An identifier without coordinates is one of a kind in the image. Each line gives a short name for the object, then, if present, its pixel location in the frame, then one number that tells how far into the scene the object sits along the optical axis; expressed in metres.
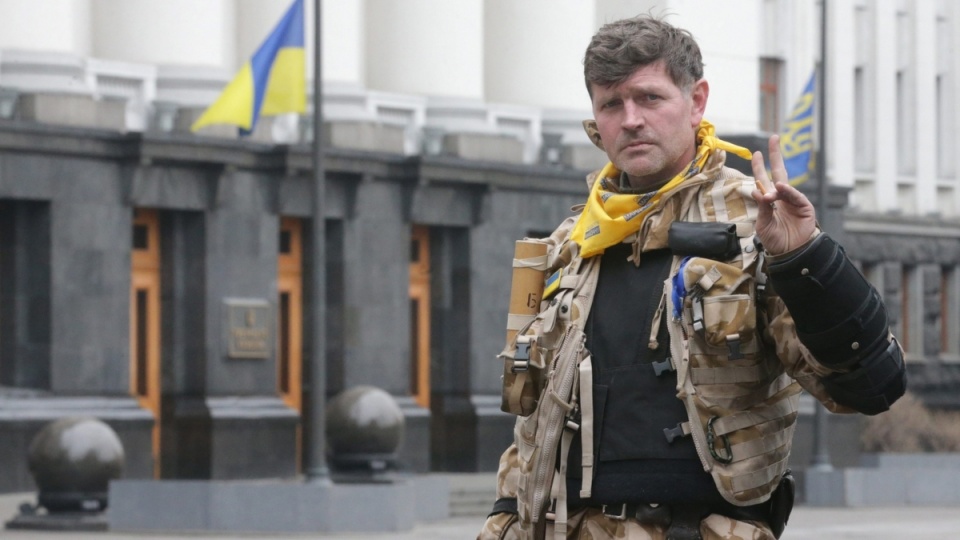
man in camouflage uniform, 4.09
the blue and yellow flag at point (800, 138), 31.39
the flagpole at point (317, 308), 21.83
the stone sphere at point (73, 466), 20.17
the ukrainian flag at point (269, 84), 23.45
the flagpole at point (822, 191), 30.08
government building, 26.98
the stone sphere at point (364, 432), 23.83
